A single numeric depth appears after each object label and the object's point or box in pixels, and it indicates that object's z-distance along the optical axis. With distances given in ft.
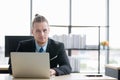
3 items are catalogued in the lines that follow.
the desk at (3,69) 13.61
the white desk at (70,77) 7.73
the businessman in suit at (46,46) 8.25
